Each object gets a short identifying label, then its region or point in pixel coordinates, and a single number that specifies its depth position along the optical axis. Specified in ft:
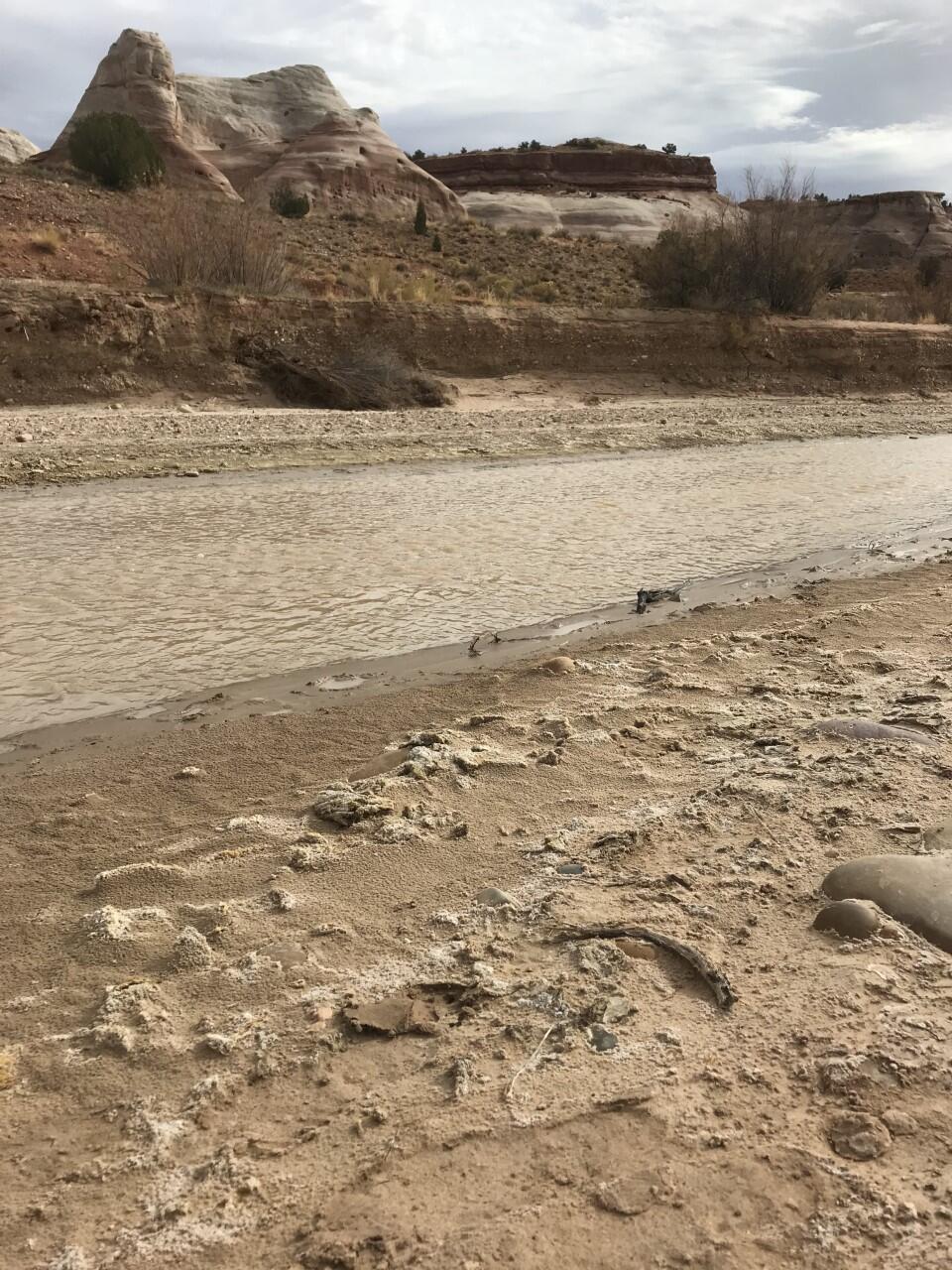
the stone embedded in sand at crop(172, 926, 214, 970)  7.76
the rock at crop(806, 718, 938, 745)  11.68
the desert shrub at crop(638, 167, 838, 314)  72.23
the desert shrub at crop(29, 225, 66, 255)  62.85
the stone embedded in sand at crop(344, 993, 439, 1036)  6.94
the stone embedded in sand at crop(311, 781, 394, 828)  10.18
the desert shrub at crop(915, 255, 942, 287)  129.38
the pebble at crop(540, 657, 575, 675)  15.20
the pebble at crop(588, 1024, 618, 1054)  6.64
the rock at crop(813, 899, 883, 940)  7.74
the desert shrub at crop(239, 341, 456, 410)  48.88
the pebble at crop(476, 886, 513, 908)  8.52
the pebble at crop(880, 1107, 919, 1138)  5.81
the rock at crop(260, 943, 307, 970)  7.77
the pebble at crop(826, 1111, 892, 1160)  5.67
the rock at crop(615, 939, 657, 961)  7.66
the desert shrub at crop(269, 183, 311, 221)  114.62
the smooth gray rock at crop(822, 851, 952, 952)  7.77
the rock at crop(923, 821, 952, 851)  9.14
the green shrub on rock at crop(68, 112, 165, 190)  97.14
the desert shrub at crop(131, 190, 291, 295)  55.67
